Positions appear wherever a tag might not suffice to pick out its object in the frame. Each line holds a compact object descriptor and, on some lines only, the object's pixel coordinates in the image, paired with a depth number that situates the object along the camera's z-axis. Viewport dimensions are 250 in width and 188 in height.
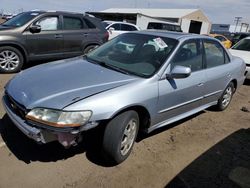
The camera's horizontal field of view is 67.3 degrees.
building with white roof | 30.55
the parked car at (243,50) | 5.93
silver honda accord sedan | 1.98
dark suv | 4.88
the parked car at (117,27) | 9.96
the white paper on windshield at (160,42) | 2.81
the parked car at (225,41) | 13.85
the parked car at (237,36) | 12.80
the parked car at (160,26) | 16.84
